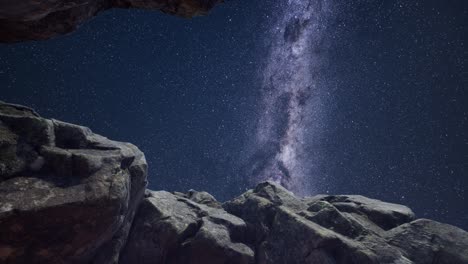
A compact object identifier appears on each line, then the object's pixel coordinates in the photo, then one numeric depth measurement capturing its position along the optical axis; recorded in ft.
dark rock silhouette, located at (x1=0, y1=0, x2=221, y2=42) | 26.89
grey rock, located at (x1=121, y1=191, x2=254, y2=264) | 44.91
